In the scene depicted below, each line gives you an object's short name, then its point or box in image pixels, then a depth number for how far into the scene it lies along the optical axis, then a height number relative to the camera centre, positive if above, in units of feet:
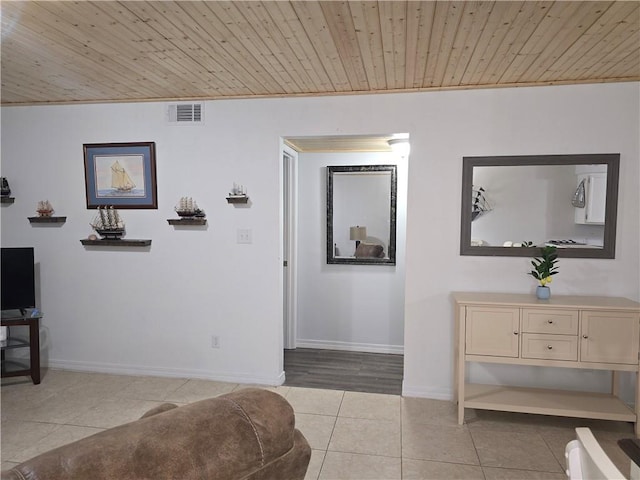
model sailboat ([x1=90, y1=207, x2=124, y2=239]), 11.36 -0.26
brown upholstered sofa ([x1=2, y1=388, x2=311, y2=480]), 2.74 -1.70
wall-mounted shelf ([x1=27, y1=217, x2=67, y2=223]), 11.62 -0.13
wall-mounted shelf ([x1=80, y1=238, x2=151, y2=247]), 11.33 -0.77
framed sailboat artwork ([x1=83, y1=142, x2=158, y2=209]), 11.34 +1.14
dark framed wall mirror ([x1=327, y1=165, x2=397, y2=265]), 13.89 +0.08
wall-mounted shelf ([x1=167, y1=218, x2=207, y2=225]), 11.03 -0.15
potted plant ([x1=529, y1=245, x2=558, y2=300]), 9.12 -1.22
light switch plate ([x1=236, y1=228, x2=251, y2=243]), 11.02 -0.52
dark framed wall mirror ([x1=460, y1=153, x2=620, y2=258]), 9.48 +0.30
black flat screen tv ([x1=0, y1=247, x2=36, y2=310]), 10.87 -1.73
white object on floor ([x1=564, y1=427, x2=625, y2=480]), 2.63 -1.66
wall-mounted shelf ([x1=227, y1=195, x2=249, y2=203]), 10.74 +0.45
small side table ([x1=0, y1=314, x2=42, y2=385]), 10.77 -3.44
